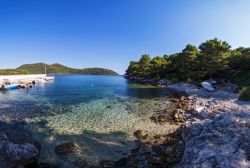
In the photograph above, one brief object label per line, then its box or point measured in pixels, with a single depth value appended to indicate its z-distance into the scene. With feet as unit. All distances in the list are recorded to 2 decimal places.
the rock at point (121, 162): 21.16
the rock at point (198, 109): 41.35
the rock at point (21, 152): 20.63
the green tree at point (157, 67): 165.88
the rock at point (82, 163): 20.92
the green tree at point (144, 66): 185.50
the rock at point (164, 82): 128.78
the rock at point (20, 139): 24.66
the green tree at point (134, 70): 209.65
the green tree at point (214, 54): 96.36
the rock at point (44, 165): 20.63
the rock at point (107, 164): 20.83
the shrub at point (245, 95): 48.55
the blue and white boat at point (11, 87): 101.81
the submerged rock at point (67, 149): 23.80
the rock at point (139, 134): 29.66
